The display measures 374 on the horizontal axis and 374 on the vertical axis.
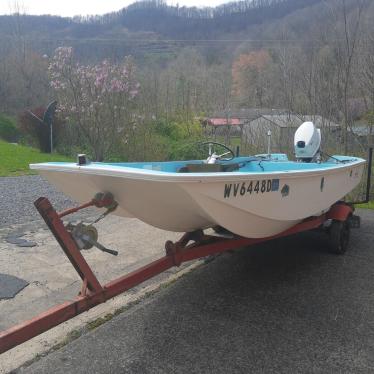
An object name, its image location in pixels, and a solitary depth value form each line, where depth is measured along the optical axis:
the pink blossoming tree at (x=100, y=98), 15.48
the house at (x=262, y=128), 10.01
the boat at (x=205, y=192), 2.82
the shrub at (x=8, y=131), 28.86
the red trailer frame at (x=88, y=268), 2.43
